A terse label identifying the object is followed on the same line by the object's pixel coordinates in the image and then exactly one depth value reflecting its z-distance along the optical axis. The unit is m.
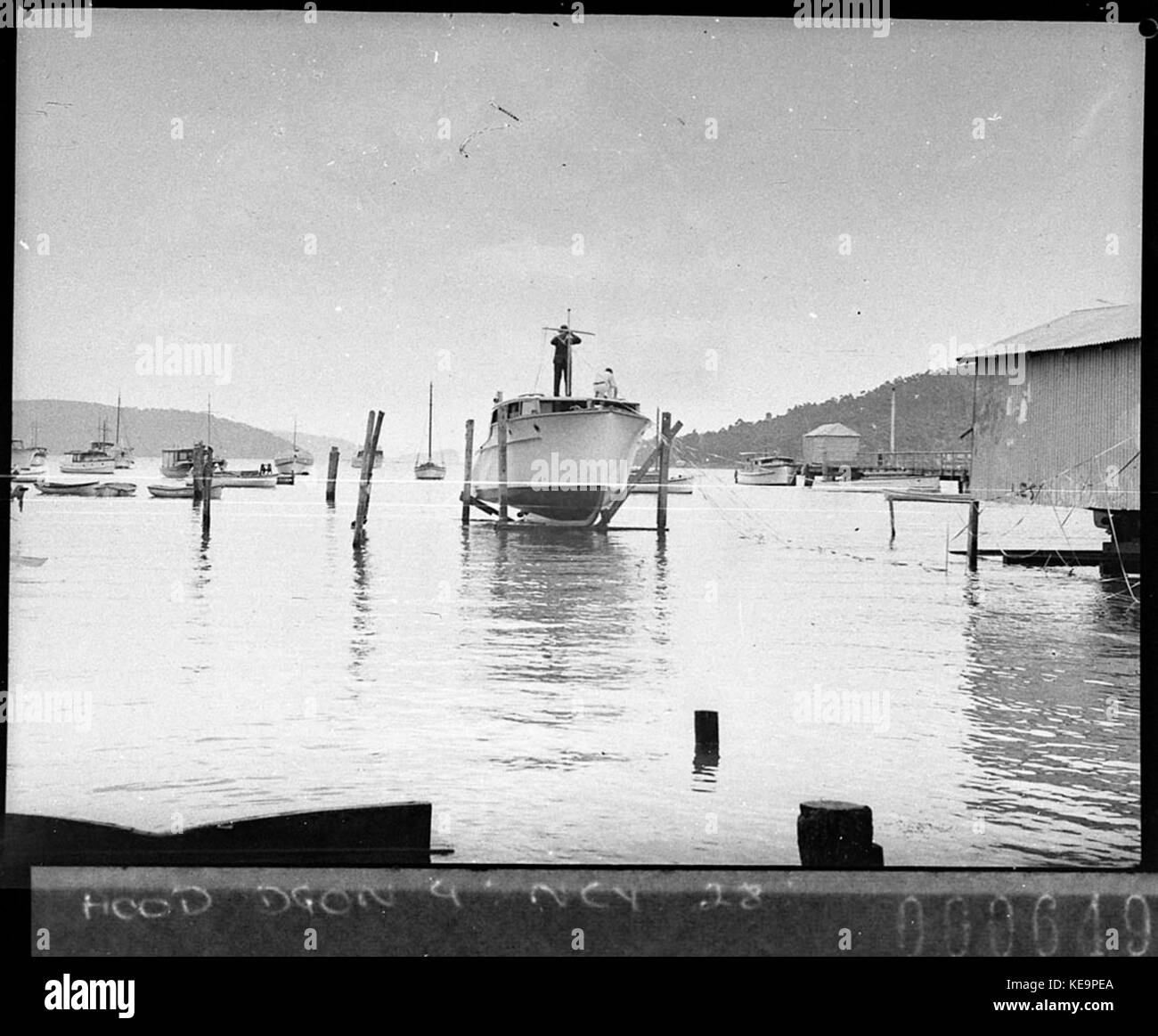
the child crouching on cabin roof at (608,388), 34.65
